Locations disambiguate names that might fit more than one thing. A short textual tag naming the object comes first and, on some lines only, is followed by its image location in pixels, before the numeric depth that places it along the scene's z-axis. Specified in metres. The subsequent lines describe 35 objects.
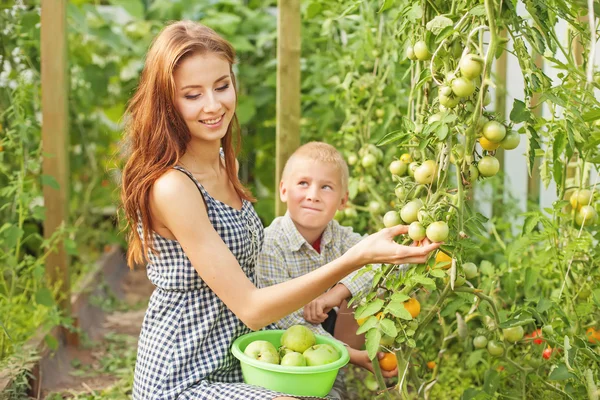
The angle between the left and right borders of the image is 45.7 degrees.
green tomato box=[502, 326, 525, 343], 1.97
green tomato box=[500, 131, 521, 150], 1.54
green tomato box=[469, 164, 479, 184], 1.59
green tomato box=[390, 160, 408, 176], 1.86
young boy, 2.20
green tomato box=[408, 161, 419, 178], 1.74
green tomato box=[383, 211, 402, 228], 1.64
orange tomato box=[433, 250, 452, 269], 1.73
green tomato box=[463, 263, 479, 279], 1.71
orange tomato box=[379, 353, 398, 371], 1.98
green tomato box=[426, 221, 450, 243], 1.48
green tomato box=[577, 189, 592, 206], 2.03
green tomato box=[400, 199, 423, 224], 1.57
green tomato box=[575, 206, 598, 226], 2.00
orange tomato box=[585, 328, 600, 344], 2.05
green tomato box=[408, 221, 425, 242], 1.52
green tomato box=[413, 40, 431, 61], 1.58
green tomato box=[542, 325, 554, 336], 1.89
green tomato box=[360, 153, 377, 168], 2.63
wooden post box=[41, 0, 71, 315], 2.85
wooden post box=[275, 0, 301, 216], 2.70
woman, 1.77
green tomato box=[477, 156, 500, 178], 1.57
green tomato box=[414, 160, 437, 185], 1.61
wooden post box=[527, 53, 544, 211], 3.16
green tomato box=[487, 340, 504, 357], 1.98
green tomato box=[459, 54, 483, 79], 1.46
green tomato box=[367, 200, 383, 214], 2.64
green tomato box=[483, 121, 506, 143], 1.52
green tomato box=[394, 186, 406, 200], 1.68
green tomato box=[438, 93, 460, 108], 1.50
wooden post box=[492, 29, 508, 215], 3.31
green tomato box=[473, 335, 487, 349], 2.04
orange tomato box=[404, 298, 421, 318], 1.73
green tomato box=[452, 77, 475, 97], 1.46
